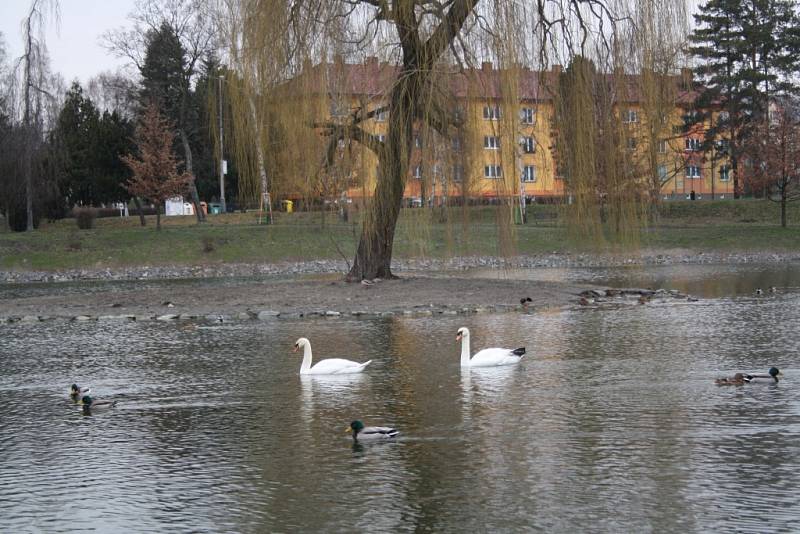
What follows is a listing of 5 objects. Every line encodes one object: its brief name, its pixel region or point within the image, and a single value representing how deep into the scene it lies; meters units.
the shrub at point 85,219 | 67.06
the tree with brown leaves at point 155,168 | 63.84
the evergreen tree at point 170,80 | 69.56
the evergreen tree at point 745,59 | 69.62
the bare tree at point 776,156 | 64.31
